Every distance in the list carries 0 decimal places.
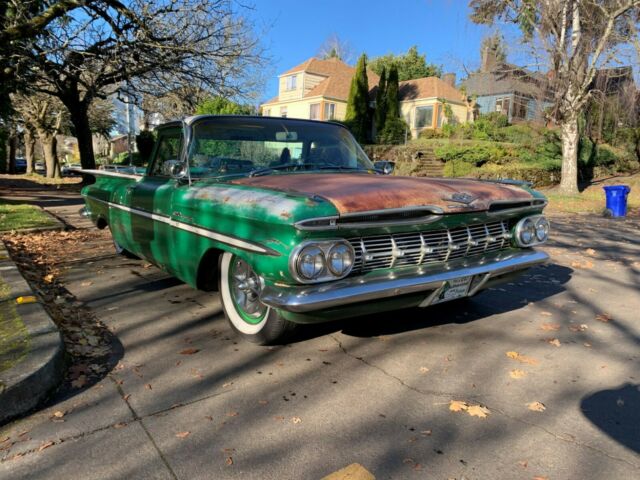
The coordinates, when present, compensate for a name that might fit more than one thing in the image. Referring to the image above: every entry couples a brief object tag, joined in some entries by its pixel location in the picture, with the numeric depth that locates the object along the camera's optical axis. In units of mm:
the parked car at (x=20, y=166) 46503
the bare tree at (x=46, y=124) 28672
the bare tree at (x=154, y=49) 11414
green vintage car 2904
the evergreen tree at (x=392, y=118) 31453
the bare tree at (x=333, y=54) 64150
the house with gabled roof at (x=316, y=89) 37750
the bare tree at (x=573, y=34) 17172
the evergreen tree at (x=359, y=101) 33875
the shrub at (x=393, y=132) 31297
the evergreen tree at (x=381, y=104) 33562
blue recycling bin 13602
